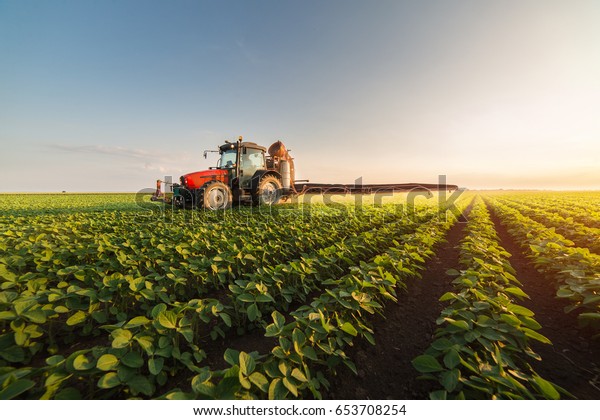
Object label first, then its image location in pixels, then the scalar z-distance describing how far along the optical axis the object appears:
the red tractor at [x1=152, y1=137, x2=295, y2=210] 9.94
